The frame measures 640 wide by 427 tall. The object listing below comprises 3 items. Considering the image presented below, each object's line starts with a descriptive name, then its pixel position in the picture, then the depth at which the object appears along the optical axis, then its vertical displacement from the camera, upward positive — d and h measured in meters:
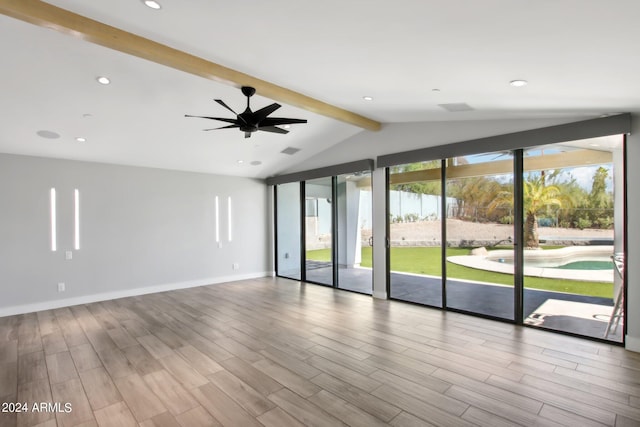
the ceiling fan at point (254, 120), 3.65 +1.11
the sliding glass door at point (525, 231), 3.86 -0.29
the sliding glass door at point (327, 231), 6.55 -0.40
